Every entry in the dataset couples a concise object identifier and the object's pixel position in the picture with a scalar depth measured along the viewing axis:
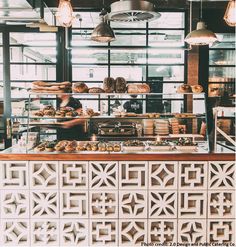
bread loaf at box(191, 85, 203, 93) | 4.37
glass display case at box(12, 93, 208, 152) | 3.89
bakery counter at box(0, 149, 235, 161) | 3.62
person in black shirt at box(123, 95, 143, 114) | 5.95
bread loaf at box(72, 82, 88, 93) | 4.16
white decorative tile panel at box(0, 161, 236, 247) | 3.65
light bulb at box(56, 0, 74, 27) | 3.47
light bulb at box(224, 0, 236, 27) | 3.32
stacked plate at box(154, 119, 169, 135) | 4.70
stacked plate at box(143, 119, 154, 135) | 4.75
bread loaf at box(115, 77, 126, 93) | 4.20
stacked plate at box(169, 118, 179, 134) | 4.72
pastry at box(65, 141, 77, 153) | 3.74
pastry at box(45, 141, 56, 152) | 3.74
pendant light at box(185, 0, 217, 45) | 4.06
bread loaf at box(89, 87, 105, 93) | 4.16
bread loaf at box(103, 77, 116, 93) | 4.20
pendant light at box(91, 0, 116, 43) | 4.14
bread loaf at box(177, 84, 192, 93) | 4.21
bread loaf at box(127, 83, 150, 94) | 4.21
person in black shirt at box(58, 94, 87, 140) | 5.29
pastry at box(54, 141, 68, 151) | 3.75
